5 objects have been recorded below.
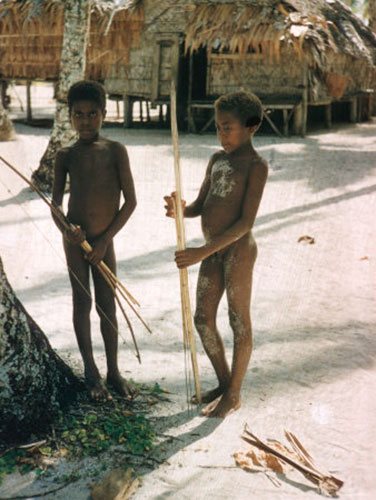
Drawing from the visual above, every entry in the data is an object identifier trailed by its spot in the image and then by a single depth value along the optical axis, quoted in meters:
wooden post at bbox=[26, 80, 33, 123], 15.21
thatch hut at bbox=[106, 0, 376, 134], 11.23
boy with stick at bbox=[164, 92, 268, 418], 2.67
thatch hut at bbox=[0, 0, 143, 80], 12.79
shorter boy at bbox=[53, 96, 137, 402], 2.76
